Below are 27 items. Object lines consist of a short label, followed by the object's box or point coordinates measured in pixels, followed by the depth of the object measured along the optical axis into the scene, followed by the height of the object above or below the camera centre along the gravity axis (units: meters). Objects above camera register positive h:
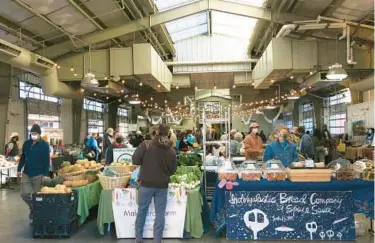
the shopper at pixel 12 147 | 10.66 -0.29
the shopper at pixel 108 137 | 9.07 -0.04
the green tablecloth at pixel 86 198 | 5.59 -0.94
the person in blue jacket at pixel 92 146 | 12.81 -0.35
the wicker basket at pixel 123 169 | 6.03 -0.52
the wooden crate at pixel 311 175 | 4.89 -0.52
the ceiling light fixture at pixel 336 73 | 8.34 +1.25
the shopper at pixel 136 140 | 11.42 -0.15
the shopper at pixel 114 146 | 7.49 -0.22
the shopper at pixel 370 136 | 11.31 -0.12
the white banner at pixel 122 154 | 6.96 -0.34
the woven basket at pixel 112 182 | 5.32 -0.63
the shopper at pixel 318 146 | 11.28 -0.39
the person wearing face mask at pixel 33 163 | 5.71 -0.39
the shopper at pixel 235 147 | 9.59 -0.33
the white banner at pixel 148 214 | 5.11 -1.03
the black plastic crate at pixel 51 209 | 5.27 -0.97
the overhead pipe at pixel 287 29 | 9.65 +2.59
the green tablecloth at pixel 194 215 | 5.13 -1.05
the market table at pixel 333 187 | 4.85 -0.68
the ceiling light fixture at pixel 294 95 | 14.95 +1.46
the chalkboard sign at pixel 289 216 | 4.91 -1.04
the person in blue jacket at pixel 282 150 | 5.88 -0.25
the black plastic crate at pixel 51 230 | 5.29 -1.26
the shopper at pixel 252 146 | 7.83 -0.25
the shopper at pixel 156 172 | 4.63 -0.44
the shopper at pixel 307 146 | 9.35 -0.32
